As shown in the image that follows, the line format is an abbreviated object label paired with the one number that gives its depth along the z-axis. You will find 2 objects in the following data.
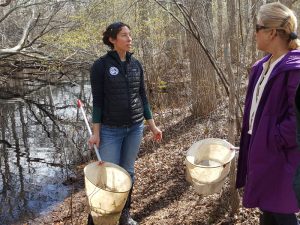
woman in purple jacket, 1.64
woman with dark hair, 2.56
